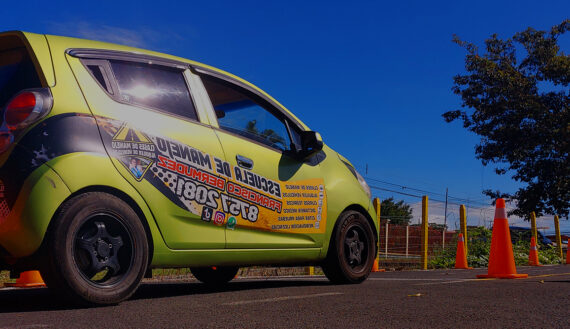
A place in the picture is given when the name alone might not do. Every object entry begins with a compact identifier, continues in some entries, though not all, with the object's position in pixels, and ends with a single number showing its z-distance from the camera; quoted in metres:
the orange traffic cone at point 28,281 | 5.93
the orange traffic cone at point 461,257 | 12.34
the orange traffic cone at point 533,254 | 15.26
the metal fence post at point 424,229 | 11.73
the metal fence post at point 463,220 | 13.43
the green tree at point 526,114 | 26.12
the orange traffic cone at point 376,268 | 10.29
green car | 3.40
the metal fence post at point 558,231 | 19.42
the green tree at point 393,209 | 70.75
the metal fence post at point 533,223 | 17.50
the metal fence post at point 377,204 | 10.97
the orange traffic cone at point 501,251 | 6.90
